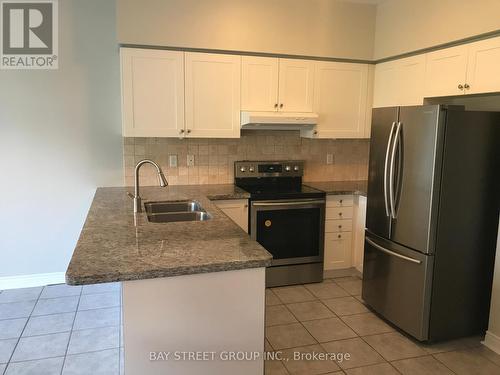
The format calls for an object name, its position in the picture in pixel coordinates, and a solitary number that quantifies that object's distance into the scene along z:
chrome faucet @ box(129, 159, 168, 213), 2.54
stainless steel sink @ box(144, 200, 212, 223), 2.89
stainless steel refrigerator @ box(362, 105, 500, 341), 2.61
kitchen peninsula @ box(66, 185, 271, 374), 1.64
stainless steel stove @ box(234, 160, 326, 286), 3.60
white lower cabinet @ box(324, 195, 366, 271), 3.84
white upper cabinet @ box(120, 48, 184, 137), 3.39
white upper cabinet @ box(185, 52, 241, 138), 3.55
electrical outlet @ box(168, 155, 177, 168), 3.89
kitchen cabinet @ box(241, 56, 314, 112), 3.69
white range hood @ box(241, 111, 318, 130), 3.62
